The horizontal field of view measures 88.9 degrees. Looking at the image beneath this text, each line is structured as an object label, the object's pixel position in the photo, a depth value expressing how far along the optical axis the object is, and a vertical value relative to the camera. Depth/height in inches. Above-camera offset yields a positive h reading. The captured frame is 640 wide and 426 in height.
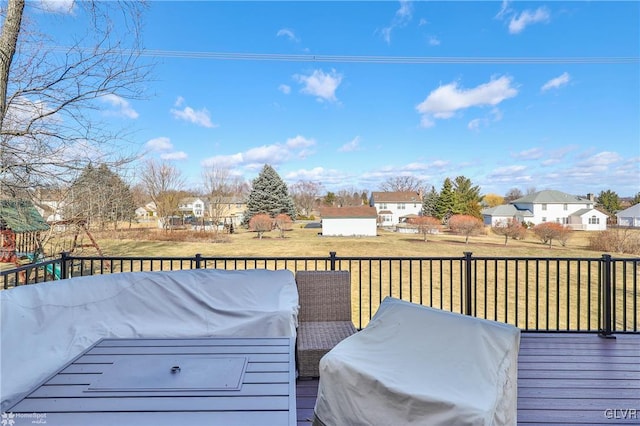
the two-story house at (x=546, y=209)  1175.6 +9.0
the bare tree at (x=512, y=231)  775.7 -46.7
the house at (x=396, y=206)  1395.2 +23.9
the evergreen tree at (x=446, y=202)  1148.5 +33.8
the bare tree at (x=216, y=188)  944.3 +69.8
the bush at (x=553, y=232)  687.7 -44.2
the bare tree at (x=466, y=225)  812.6 -36.4
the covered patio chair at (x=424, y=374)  46.2 -25.5
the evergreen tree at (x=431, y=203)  1202.1 +31.2
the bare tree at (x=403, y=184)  1510.8 +129.2
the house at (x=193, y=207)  1102.9 +16.6
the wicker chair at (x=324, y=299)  109.6 -29.9
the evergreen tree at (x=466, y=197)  1139.3 +53.0
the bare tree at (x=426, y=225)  837.8 -36.4
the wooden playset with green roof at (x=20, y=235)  178.1 -15.9
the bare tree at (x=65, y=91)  158.2 +62.7
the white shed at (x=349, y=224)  894.4 -34.6
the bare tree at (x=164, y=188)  776.9 +57.6
